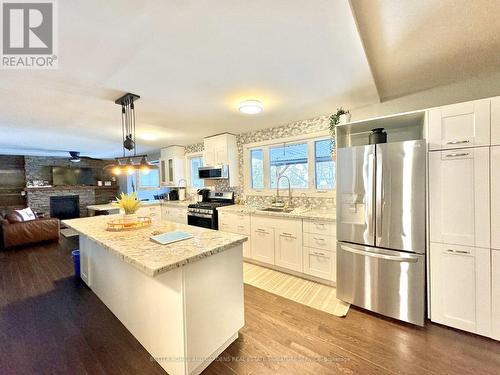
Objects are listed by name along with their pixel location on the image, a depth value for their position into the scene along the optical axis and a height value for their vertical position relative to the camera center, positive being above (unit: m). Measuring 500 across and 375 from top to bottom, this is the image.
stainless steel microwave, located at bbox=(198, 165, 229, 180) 4.20 +0.31
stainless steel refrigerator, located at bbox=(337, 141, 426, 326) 1.89 -0.45
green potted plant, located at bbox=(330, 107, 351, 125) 2.53 +0.86
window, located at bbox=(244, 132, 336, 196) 3.29 +0.37
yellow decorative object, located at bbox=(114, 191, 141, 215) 2.39 -0.18
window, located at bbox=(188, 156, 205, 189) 5.34 +0.45
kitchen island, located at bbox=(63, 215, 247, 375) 1.38 -0.83
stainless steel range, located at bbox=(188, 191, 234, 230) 3.87 -0.45
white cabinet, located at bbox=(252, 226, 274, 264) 3.17 -0.93
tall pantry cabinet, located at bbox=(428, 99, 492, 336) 1.71 -0.29
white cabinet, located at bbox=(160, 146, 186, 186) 5.45 +0.60
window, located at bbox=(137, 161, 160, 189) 7.40 +0.29
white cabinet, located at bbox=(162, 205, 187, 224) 4.65 -0.64
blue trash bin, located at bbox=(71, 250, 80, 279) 3.02 -1.12
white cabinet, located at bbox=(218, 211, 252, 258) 3.45 -0.67
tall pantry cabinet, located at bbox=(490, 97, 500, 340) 1.65 -0.25
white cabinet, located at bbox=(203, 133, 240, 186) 4.12 +0.70
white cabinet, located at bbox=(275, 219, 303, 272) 2.88 -0.85
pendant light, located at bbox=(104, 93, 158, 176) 2.25 +0.31
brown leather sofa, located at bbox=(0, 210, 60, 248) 4.37 -0.91
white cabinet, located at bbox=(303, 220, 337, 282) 2.62 -0.86
